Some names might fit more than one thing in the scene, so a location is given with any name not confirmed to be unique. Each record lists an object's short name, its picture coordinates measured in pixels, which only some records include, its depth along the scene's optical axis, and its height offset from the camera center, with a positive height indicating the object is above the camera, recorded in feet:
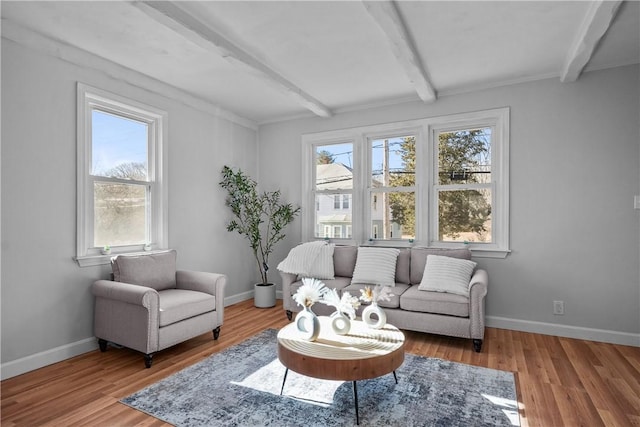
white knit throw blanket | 13.84 -1.87
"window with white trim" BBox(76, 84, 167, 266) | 10.69 +1.17
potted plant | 15.85 -0.25
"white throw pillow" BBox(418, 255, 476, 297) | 11.28 -2.04
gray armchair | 9.48 -2.63
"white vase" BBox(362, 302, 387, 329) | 8.60 -2.53
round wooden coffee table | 6.89 -2.82
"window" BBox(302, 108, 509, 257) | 13.30 +1.25
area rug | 7.07 -4.05
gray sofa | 10.59 -2.78
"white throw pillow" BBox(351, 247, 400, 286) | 12.83 -1.99
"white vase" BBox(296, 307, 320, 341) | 7.85 -2.50
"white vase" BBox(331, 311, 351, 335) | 8.20 -2.58
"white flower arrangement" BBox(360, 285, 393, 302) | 8.38 -1.94
